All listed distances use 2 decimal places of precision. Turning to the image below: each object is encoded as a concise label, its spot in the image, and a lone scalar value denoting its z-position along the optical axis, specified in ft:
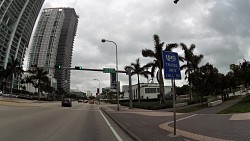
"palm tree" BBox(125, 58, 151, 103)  101.63
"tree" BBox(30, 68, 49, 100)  197.79
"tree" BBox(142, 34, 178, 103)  81.39
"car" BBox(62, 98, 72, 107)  100.99
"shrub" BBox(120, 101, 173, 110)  71.39
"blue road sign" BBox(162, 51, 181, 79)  20.90
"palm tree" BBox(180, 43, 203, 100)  74.41
